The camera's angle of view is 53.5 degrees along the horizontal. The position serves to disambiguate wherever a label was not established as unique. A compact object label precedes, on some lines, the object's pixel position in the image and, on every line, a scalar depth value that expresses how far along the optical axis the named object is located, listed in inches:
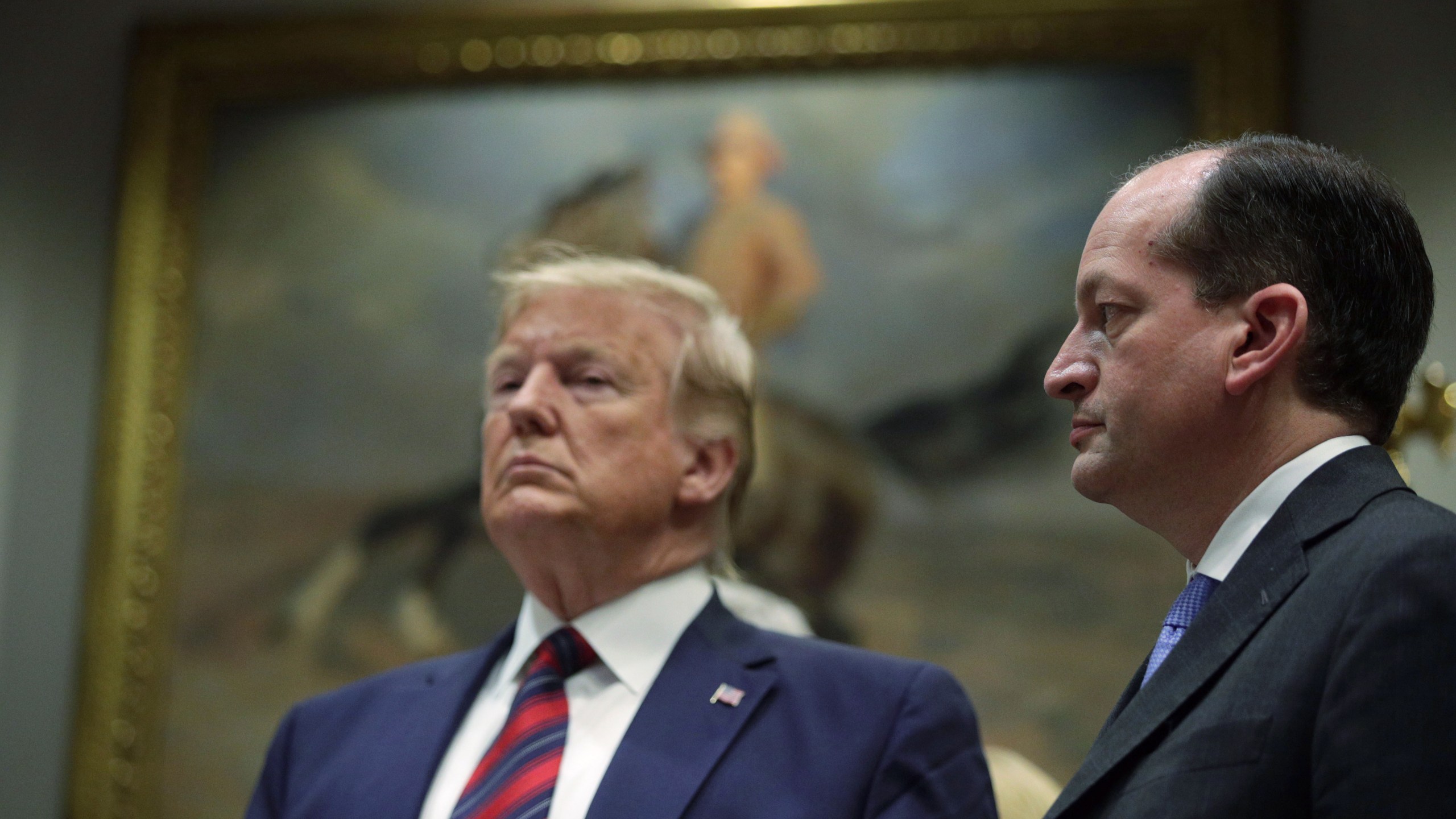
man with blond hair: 102.0
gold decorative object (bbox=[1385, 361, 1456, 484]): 128.1
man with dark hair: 61.2
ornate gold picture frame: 203.0
